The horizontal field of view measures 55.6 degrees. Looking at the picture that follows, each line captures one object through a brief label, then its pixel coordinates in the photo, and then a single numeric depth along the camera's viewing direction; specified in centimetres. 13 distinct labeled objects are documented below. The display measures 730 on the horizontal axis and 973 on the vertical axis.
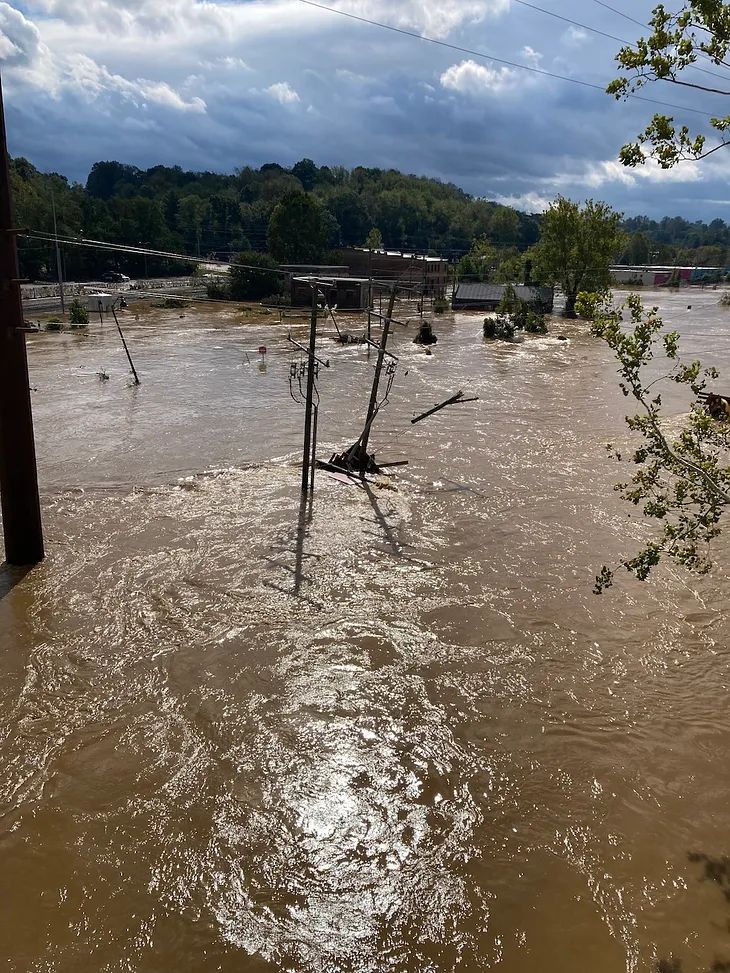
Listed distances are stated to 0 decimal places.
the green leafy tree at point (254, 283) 7088
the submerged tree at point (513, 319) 5041
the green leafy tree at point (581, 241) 6450
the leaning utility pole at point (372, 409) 1802
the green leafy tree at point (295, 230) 7831
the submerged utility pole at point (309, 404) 1478
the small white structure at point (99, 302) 5331
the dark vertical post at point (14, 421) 1118
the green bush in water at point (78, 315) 4909
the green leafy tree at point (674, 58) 558
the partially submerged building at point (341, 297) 6041
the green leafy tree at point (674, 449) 619
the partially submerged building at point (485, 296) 6638
